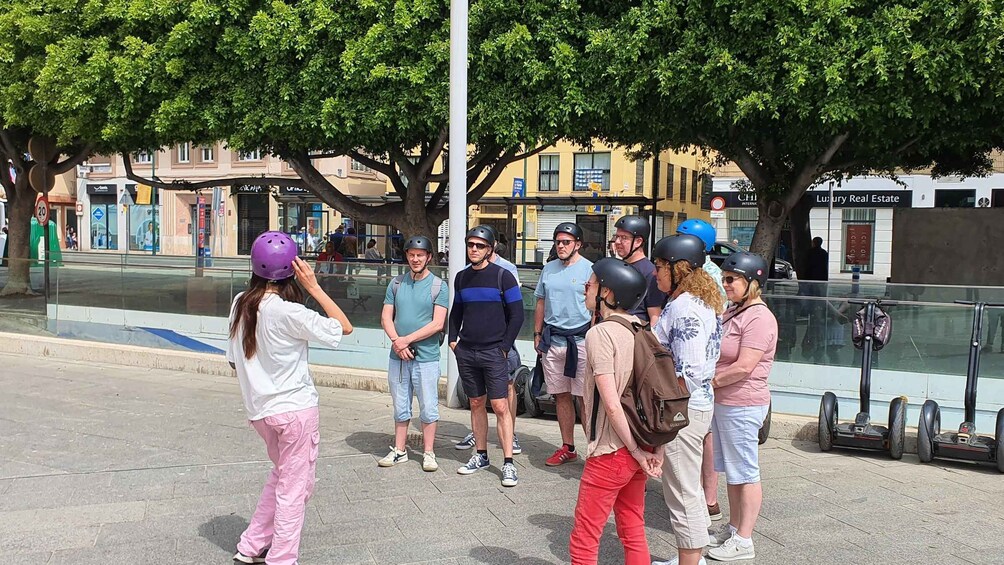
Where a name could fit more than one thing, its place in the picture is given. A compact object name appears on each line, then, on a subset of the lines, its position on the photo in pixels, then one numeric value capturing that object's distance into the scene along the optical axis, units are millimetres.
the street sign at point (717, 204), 22456
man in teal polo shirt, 5855
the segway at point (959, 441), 6023
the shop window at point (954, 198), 31547
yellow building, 39812
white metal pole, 8297
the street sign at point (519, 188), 35562
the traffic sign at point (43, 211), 14898
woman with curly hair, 3781
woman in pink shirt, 4258
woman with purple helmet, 3893
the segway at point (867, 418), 6371
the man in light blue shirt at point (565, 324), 5938
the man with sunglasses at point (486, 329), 5762
